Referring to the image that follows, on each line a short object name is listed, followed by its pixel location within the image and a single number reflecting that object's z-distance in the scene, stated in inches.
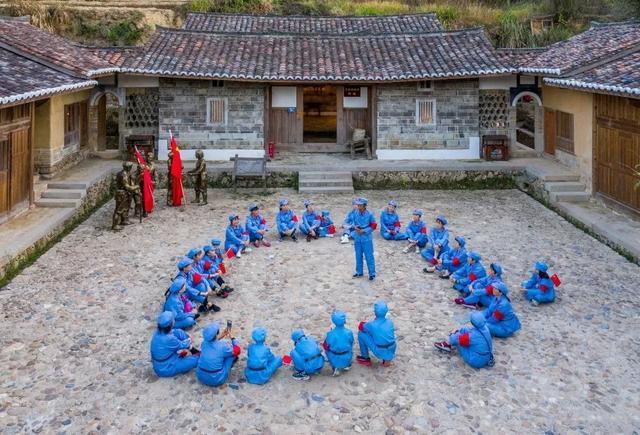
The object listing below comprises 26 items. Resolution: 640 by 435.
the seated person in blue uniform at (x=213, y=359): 254.8
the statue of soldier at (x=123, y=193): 512.7
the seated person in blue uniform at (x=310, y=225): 488.4
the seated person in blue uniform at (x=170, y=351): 262.2
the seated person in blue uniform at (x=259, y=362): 259.1
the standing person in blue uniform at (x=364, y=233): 387.2
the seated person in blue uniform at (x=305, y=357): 262.5
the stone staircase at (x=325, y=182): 661.3
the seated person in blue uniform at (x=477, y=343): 270.8
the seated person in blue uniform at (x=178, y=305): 306.7
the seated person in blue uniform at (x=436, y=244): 420.5
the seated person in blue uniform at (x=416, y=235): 457.1
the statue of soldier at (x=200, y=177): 593.3
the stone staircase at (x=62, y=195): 547.8
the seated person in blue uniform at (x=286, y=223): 484.1
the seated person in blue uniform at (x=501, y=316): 301.3
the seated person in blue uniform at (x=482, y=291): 324.2
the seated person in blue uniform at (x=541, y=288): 347.9
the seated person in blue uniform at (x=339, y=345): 263.6
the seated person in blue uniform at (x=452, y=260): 389.7
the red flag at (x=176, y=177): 582.6
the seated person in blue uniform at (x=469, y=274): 356.8
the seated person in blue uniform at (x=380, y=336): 268.5
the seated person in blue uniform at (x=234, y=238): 441.1
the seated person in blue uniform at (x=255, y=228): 469.1
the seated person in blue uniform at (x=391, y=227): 486.3
